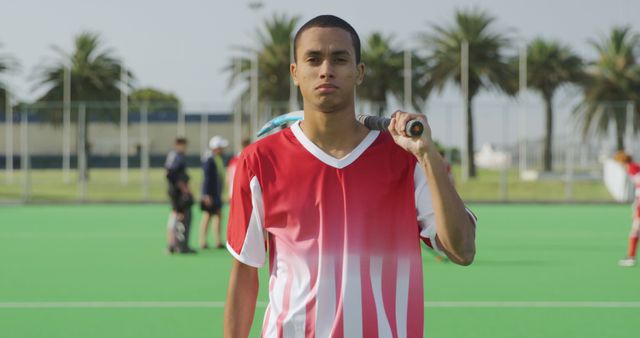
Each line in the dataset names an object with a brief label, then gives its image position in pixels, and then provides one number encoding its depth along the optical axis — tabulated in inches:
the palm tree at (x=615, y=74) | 2054.6
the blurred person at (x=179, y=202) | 574.9
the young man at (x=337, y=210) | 110.3
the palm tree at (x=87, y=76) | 2103.8
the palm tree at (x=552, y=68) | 1996.8
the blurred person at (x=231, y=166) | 578.7
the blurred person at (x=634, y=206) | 507.8
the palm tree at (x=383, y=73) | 2063.2
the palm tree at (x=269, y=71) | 2001.7
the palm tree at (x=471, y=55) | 1884.8
